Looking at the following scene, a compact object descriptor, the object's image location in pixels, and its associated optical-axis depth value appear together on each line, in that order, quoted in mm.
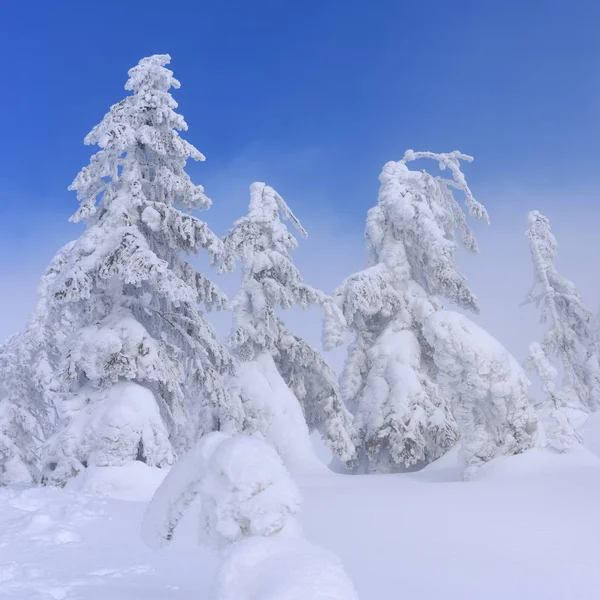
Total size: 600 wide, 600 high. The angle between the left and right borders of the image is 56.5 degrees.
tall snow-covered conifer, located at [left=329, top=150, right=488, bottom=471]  16172
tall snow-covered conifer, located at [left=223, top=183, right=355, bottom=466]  15438
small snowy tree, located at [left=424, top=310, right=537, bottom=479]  11172
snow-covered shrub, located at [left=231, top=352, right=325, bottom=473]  15000
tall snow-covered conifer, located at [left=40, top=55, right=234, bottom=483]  10898
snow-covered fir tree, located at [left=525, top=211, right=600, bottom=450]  23844
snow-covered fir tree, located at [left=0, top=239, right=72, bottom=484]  21453
